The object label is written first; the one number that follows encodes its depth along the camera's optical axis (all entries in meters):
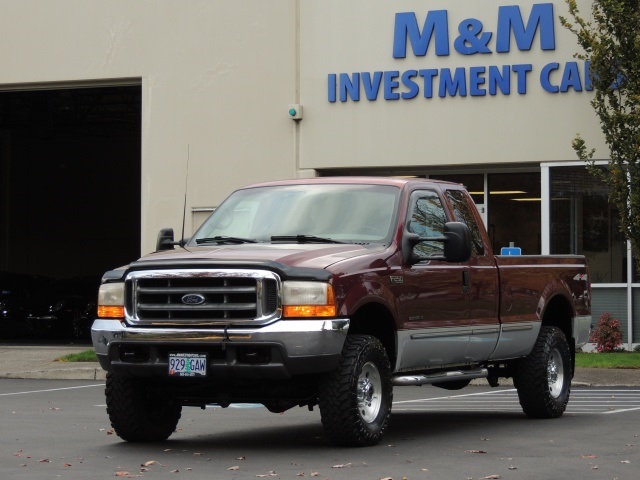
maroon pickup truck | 10.09
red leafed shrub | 23.20
